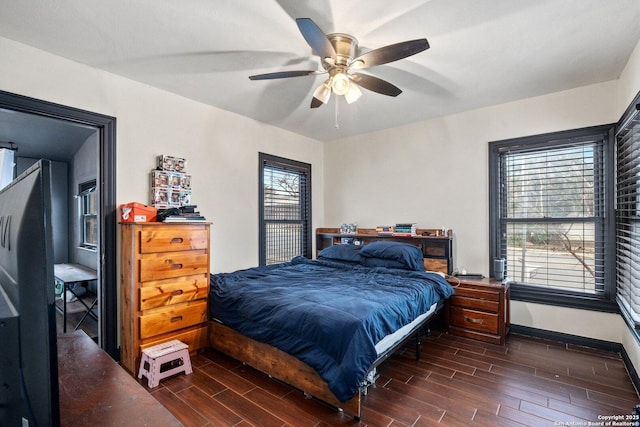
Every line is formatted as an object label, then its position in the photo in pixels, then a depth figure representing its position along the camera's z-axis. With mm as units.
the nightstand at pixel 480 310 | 3236
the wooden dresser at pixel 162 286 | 2617
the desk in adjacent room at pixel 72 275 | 3676
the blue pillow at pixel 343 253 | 4093
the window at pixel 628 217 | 2412
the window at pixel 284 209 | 4418
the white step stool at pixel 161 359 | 2402
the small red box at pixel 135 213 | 2781
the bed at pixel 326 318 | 1996
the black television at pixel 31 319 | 495
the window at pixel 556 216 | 3182
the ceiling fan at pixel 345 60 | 1912
